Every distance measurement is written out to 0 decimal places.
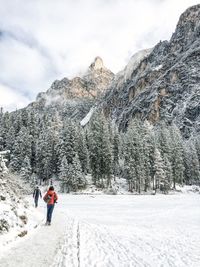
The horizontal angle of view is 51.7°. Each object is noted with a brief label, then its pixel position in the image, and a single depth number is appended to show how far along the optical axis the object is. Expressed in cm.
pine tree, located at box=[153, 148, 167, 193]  4326
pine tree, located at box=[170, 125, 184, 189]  4867
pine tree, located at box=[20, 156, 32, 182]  4167
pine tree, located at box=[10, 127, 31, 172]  4541
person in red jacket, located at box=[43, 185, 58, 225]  1086
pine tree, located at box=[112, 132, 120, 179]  5369
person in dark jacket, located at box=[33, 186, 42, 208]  1820
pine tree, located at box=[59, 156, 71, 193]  3964
